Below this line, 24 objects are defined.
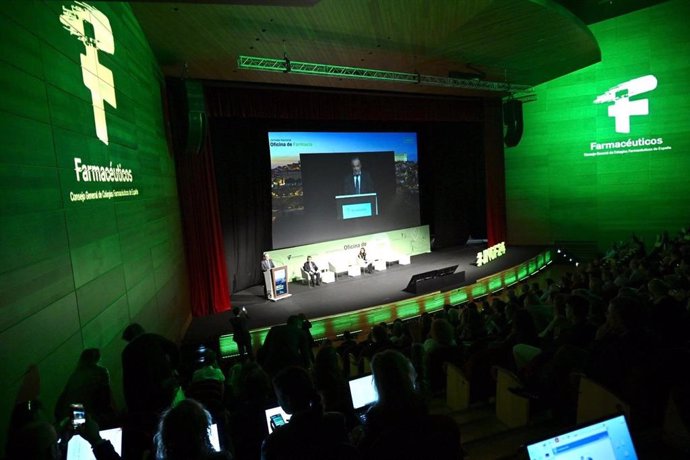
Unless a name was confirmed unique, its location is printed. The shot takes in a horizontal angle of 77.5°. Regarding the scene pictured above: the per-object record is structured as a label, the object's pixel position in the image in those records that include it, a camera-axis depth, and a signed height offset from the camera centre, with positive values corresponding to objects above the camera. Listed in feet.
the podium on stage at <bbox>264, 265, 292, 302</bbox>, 28.89 -5.90
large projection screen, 33.27 +0.52
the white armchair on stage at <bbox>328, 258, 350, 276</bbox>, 35.45 -6.23
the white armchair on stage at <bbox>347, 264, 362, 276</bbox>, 35.27 -6.61
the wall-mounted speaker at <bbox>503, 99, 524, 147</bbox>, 36.35 +4.83
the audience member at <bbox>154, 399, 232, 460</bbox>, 4.54 -2.48
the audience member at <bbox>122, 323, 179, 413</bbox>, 9.14 -3.71
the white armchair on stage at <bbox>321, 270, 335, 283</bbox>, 33.19 -6.57
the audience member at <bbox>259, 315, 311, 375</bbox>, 12.72 -4.70
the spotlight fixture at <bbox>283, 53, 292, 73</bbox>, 22.70 +6.80
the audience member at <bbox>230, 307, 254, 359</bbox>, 19.53 -6.28
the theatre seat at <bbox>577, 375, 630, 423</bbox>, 6.88 -3.87
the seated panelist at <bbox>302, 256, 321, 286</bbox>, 32.60 -6.01
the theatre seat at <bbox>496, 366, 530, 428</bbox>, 8.82 -4.74
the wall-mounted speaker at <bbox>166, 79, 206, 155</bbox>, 22.22 +4.68
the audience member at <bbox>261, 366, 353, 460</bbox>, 5.16 -2.89
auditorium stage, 24.62 -7.04
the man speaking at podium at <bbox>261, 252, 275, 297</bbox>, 29.58 -4.65
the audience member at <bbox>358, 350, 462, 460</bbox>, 5.07 -2.90
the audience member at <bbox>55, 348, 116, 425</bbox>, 8.24 -3.56
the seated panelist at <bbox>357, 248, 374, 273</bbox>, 36.11 -6.14
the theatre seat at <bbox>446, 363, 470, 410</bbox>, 10.37 -5.11
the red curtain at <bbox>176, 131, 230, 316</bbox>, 26.58 -2.00
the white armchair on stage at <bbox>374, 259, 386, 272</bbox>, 36.78 -6.58
